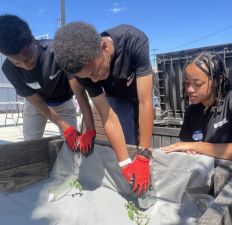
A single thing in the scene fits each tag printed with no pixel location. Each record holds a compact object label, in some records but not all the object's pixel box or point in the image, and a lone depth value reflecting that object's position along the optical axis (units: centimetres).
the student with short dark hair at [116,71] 137
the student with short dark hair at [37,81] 177
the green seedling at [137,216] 157
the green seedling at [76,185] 193
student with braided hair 174
